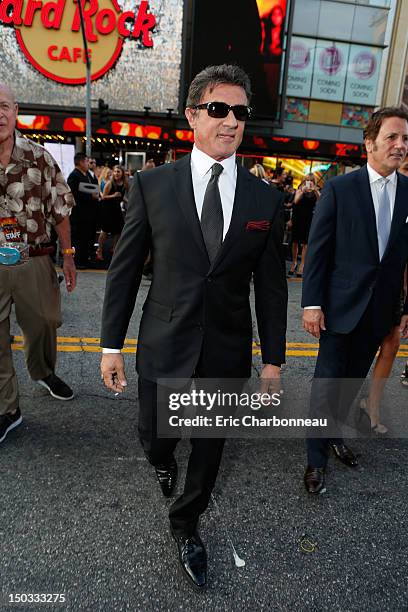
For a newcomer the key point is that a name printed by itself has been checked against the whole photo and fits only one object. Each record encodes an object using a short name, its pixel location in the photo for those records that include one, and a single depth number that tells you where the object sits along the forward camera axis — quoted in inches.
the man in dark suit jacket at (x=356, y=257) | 102.8
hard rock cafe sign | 741.3
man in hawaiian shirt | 112.6
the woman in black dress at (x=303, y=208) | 354.6
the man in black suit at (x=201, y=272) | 75.0
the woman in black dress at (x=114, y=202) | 354.6
